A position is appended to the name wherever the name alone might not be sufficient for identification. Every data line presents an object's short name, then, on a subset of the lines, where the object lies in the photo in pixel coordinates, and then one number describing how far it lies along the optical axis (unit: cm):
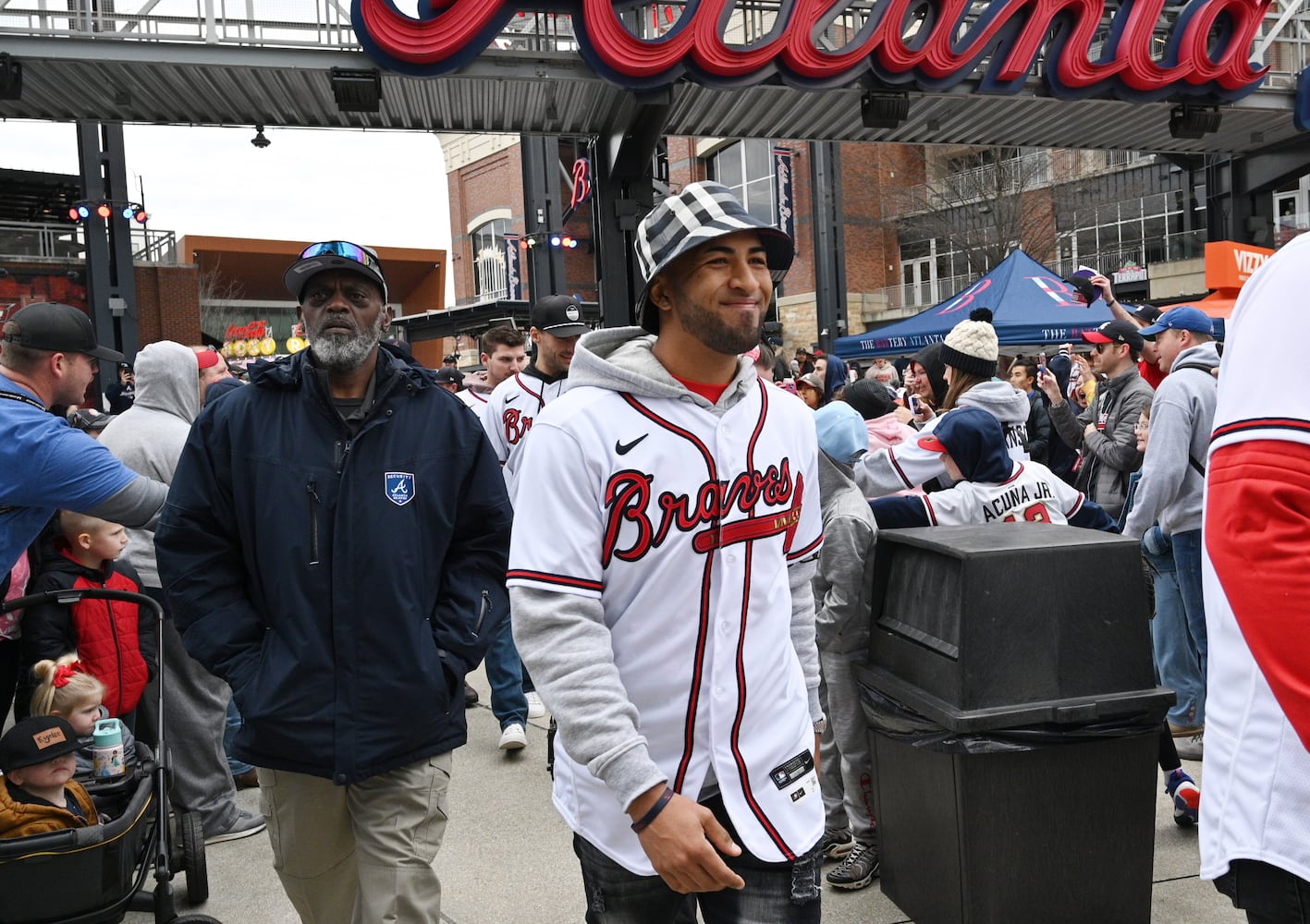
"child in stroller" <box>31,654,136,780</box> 359
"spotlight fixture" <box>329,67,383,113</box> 1010
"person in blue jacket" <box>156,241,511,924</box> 265
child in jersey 400
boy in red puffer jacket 385
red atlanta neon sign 979
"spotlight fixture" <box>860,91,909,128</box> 1177
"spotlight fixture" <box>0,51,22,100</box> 959
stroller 291
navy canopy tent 1245
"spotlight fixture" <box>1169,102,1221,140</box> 1309
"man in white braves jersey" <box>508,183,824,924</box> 197
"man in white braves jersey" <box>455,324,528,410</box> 700
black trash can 302
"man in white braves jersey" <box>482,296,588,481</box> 572
